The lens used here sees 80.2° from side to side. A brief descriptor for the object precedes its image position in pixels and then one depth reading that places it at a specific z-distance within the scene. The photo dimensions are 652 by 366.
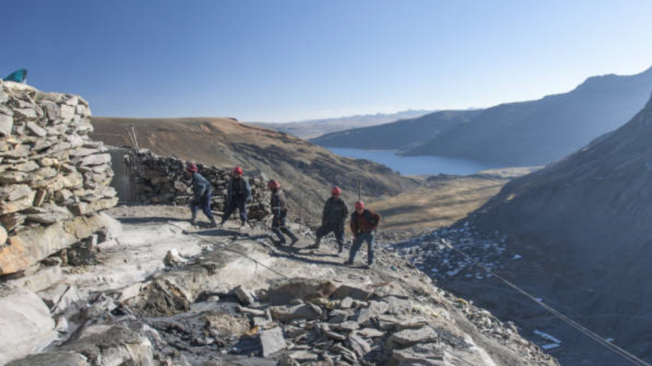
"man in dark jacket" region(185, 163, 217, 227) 9.22
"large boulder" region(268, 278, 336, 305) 6.14
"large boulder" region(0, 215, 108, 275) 4.57
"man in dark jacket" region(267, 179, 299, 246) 9.05
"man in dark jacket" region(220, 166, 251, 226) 9.23
